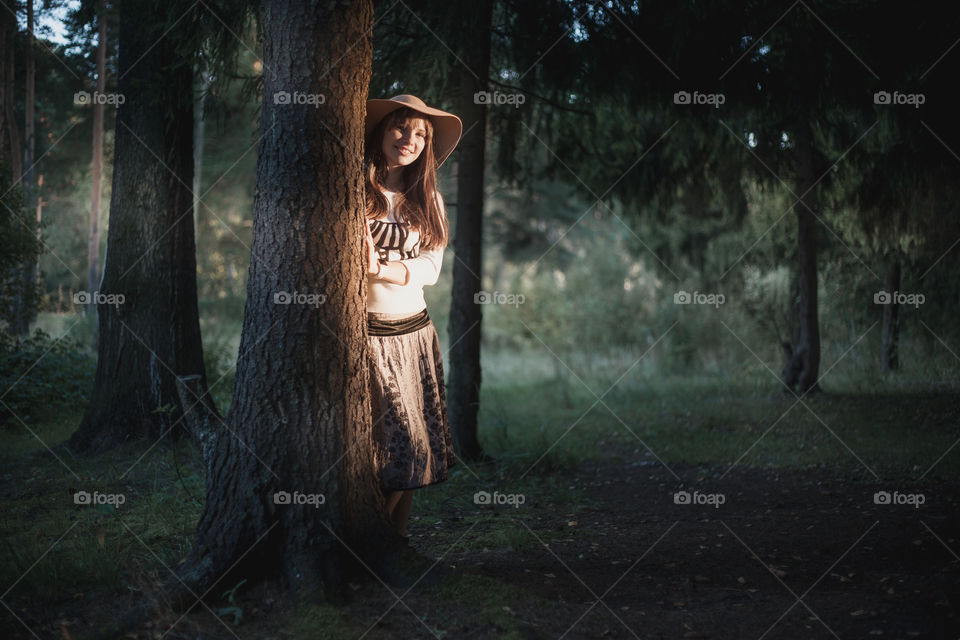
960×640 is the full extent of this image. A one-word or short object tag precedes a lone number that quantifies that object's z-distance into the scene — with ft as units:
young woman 11.72
